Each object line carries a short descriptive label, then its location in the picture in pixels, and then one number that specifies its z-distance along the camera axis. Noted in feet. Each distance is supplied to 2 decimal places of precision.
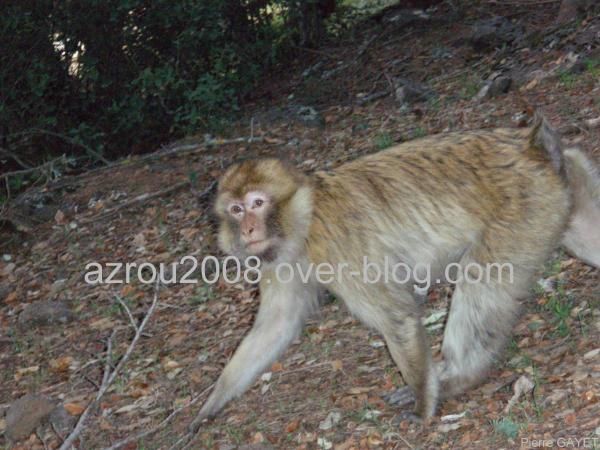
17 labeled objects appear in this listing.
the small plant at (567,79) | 24.12
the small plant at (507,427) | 12.64
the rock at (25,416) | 16.89
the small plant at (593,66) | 23.99
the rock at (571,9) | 28.58
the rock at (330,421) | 14.60
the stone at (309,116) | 28.58
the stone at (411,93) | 27.61
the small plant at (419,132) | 24.37
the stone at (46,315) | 21.39
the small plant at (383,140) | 23.85
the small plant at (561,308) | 15.31
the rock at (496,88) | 25.57
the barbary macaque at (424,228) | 13.91
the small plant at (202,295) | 20.63
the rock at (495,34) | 29.78
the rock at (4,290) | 23.98
